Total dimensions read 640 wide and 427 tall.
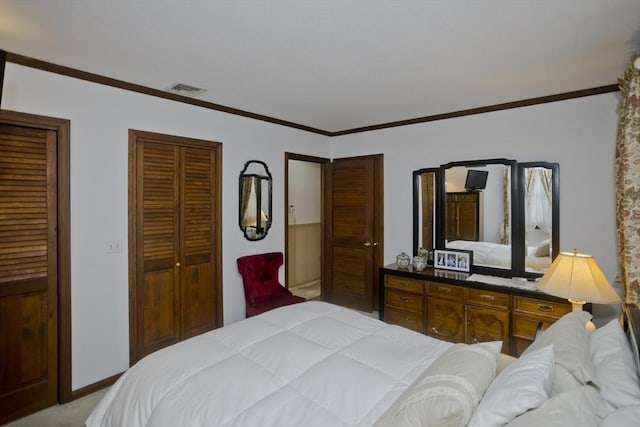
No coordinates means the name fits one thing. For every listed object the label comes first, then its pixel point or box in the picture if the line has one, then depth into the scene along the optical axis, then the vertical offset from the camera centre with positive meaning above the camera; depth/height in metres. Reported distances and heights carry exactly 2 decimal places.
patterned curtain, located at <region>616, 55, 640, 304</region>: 2.00 +0.18
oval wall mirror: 3.64 +0.17
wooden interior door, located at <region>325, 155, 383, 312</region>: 4.29 -0.23
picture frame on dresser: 3.47 -0.49
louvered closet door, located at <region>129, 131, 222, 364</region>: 2.83 -0.24
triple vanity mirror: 3.11 +0.01
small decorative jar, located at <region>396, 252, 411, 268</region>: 3.76 -0.53
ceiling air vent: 2.80 +1.11
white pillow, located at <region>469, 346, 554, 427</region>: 1.06 -0.61
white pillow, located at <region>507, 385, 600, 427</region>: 0.94 -0.60
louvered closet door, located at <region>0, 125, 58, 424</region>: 2.23 -0.39
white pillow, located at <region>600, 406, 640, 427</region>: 0.91 -0.59
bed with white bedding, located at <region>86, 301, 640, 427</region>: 1.09 -0.72
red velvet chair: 3.40 -0.76
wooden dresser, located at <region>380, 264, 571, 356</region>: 2.77 -0.88
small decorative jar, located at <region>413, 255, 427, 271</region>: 3.60 -0.54
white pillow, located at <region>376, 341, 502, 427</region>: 1.08 -0.65
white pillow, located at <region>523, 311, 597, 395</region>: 1.22 -0.59
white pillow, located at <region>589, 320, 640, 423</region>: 1.08 -0.57
